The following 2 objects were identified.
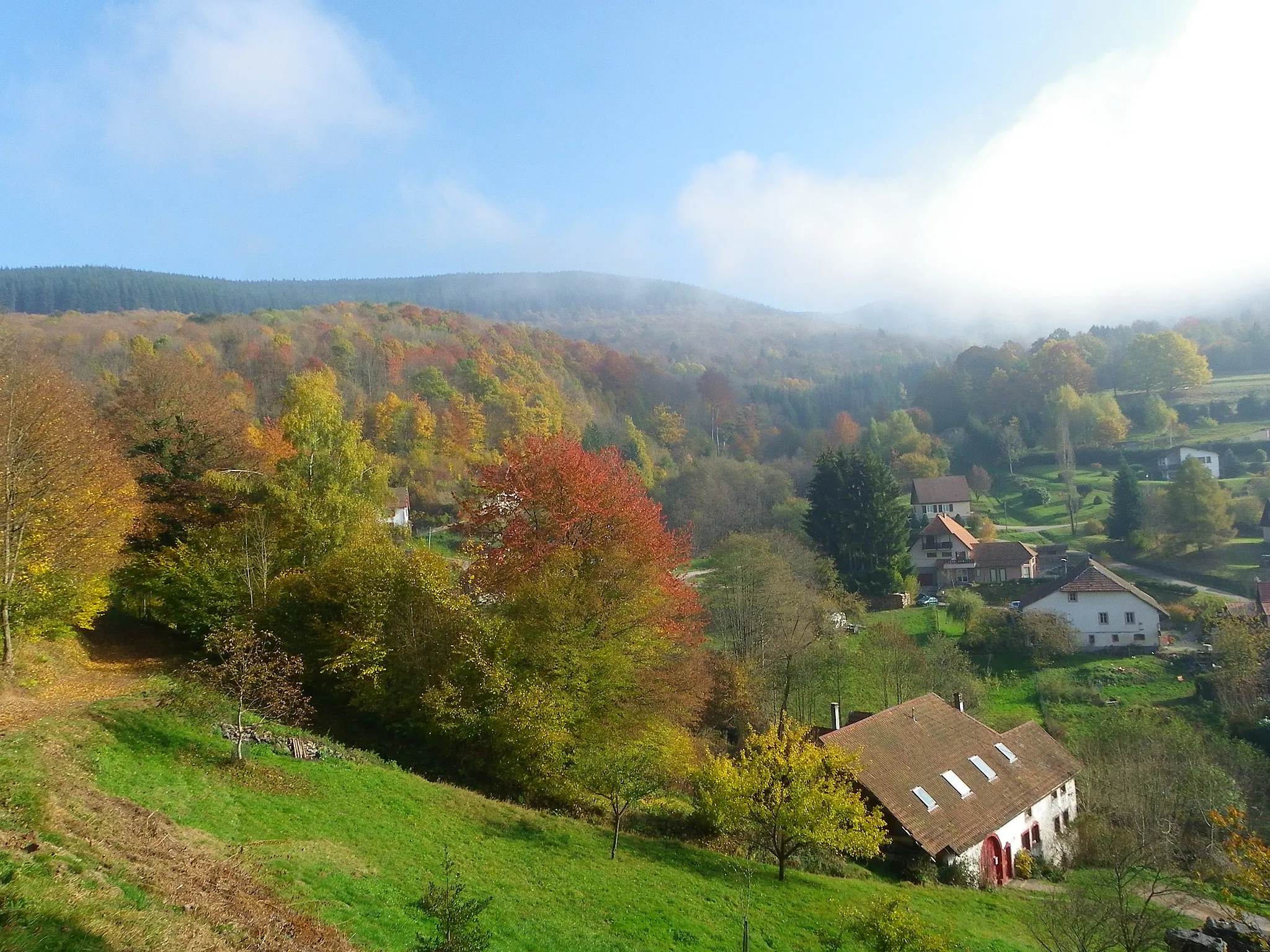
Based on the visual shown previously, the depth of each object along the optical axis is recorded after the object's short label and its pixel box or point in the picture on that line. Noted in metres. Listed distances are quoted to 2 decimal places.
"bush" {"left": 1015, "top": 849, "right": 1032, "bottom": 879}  23.53
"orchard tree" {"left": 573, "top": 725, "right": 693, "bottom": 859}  17.38
